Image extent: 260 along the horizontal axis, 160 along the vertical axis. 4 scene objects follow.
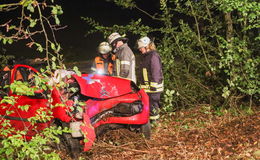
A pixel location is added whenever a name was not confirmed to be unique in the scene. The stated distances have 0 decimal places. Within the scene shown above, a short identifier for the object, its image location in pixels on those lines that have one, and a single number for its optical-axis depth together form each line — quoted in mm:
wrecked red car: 4613
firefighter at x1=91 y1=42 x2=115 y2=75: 6930
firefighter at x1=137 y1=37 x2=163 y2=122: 6328
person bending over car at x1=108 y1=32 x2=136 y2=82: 6402
